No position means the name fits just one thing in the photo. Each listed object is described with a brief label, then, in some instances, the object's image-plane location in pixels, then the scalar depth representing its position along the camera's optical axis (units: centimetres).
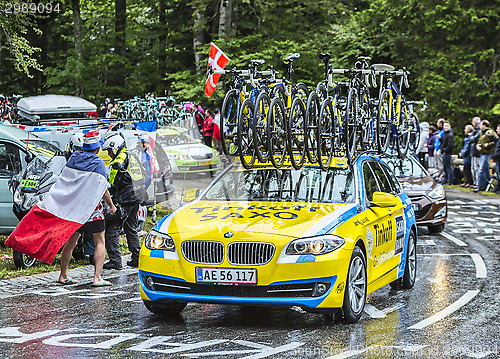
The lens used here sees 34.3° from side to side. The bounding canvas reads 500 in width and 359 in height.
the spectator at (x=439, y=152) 2905
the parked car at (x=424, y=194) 1628
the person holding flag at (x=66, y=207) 1015
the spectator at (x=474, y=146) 2584
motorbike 1184
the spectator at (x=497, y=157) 2430
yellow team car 755
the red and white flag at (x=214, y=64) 1151
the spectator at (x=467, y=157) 2637
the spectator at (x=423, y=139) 2923
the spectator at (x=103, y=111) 3030
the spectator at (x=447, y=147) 2773
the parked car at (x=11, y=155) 1320
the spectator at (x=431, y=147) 3041
